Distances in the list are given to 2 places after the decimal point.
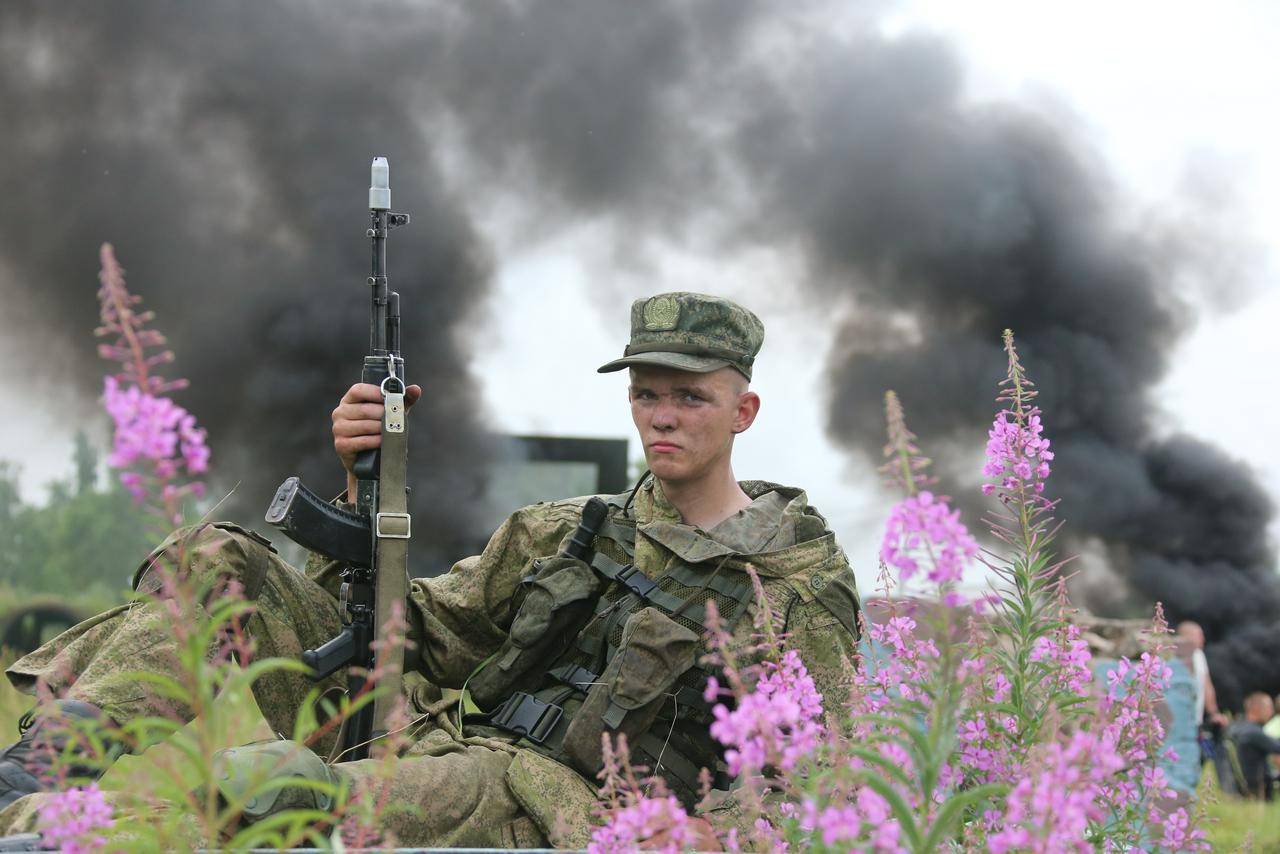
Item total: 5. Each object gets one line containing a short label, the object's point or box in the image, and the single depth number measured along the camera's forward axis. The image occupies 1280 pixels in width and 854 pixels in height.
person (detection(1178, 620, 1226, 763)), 8.77
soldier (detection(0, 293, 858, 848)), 3.46
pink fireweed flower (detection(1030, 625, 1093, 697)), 2.24
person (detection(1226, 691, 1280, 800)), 9.77
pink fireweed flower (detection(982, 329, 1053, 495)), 2.22
